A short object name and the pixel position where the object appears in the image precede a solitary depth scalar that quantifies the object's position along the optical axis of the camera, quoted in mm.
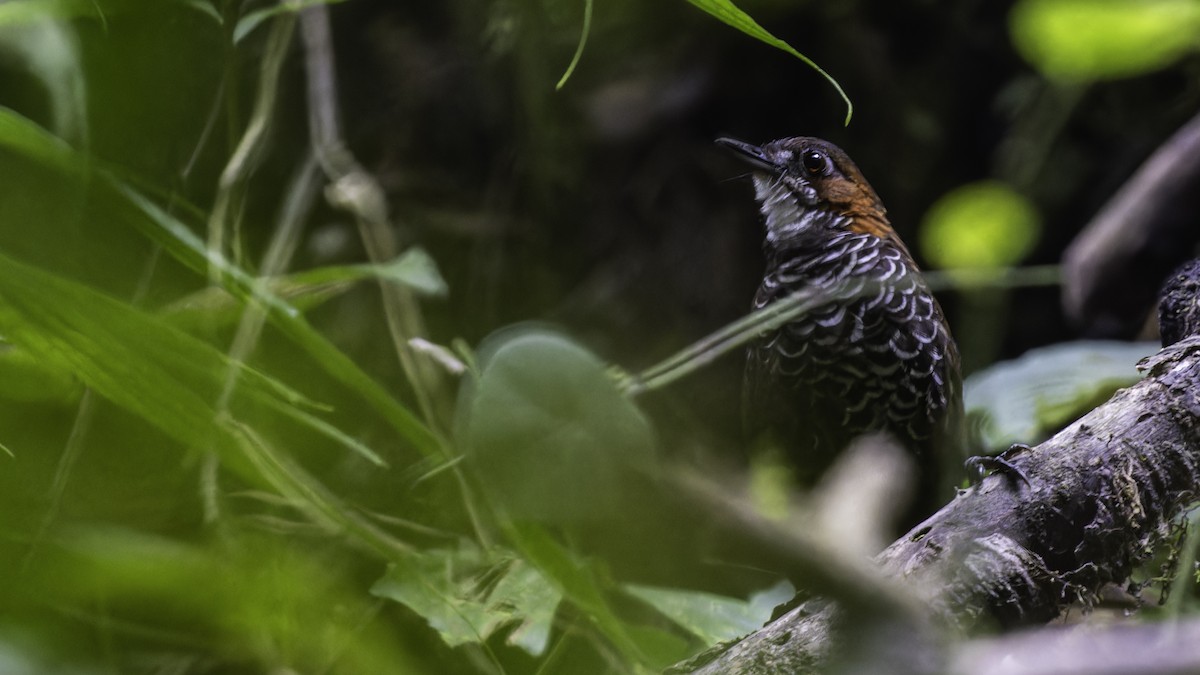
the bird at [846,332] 6798
